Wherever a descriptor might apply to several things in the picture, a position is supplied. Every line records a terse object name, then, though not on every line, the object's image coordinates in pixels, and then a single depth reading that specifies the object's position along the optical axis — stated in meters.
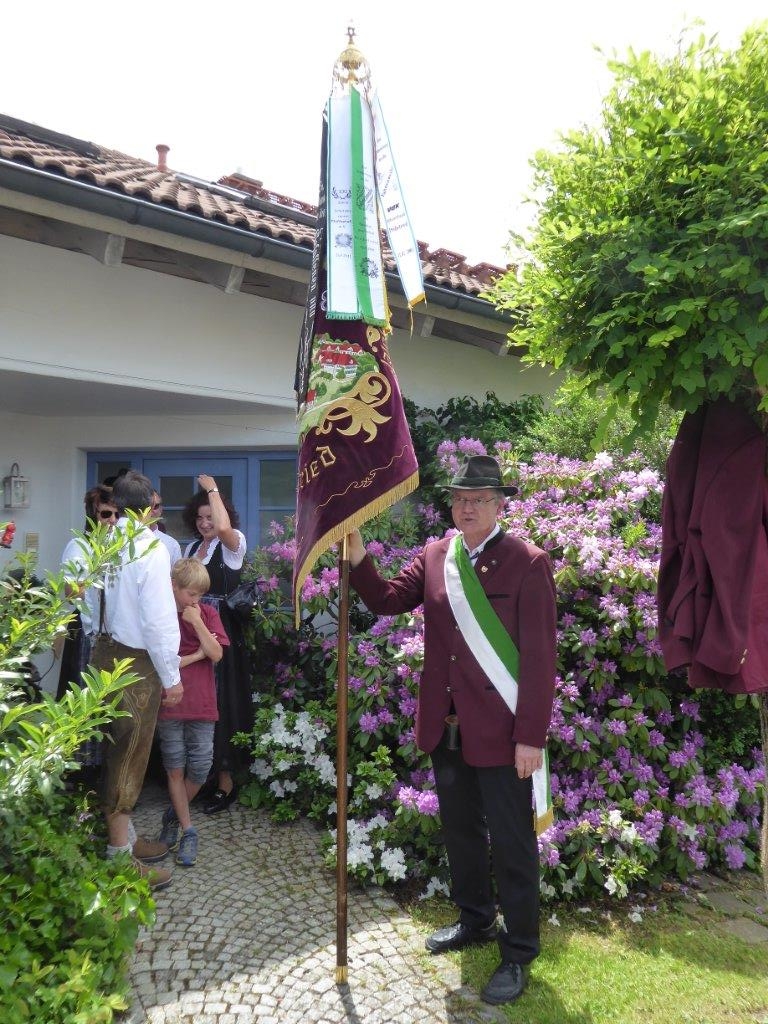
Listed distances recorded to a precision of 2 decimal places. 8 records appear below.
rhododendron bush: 3.83
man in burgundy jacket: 3.04
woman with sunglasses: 4.27
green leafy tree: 2.32
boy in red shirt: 4.11
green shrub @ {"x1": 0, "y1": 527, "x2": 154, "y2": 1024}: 2.54
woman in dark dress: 4.77
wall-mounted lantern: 5.97
